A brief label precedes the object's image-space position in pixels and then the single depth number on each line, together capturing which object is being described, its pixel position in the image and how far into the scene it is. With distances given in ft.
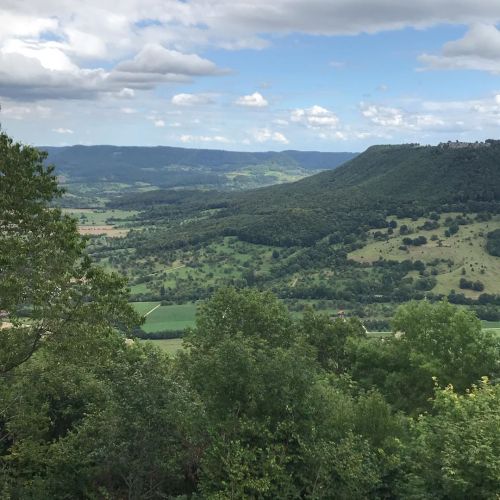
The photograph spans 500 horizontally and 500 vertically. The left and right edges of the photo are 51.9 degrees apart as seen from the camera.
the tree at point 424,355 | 133.49
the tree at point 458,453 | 73.00
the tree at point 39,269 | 83.05
